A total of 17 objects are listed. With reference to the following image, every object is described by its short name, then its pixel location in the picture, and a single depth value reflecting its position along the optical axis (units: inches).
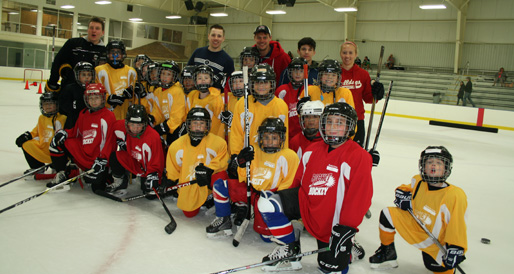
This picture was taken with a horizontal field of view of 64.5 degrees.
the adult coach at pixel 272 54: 177.8
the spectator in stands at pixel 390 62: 781.3
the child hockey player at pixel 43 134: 168.9
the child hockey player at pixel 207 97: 152.9
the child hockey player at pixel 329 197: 90.7
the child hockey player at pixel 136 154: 146.4
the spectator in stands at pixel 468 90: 546.2
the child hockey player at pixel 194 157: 134.3
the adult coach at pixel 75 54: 175.3
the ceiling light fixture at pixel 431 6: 619.0
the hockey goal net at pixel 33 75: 741.9
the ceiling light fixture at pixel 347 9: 686.2
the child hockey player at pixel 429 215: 96.3
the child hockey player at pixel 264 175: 120.3
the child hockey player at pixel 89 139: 156.2
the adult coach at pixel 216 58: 176.7
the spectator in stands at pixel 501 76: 622.7
